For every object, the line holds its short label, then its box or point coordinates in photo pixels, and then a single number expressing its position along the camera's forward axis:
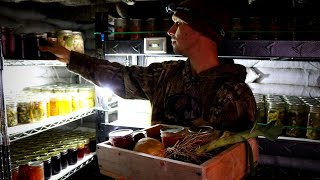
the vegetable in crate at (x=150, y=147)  1.25
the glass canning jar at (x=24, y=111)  2.35
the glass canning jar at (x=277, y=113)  2.70
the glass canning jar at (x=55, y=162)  2.71
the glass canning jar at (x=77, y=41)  2.75
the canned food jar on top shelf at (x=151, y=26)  2.97
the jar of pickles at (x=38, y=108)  2.45
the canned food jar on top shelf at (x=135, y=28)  3.01
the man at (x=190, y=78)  1.93
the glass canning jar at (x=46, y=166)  2.57
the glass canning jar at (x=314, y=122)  2.58
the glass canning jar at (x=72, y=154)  2.98
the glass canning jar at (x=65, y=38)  2.67
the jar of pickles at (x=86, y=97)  3.14
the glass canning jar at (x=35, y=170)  2.37
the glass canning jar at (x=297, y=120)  2.66
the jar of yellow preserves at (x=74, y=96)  2.98
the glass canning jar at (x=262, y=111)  2.77
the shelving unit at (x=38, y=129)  2.00
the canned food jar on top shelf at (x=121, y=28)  3.07
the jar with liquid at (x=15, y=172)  2.28
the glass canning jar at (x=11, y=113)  2.24
